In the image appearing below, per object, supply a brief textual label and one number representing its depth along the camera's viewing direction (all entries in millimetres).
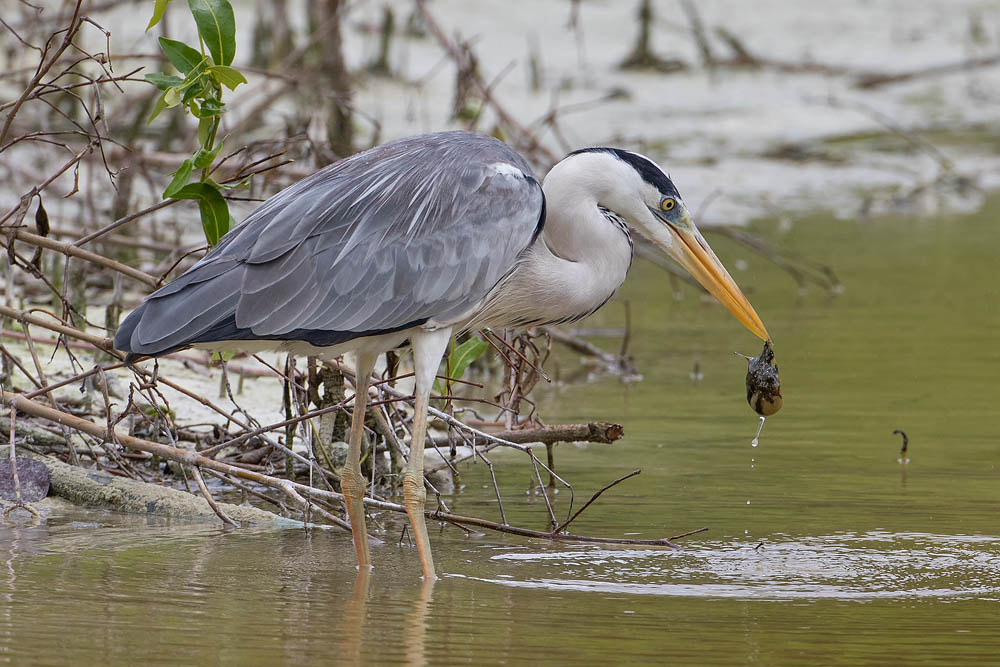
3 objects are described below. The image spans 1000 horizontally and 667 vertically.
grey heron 9375
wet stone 10547
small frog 10719
